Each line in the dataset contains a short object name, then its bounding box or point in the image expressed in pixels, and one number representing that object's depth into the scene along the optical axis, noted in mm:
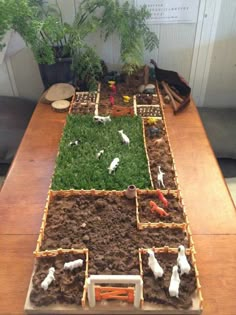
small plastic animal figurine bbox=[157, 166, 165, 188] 942
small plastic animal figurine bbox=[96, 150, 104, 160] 1063
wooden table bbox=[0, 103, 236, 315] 695
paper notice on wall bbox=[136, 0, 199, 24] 1461
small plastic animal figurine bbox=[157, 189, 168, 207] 863
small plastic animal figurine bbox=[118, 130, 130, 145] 1127
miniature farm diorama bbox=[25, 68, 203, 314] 642
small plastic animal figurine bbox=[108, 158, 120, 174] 995
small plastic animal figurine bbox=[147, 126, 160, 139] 1178
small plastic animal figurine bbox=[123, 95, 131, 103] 1390
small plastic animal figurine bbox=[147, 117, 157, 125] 1245
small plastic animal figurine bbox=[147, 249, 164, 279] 668
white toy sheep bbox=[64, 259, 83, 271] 688
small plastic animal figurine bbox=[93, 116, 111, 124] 1238
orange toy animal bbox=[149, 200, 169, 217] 826
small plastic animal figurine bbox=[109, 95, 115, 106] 1369
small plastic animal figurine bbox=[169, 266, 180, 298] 637
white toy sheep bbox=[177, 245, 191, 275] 674
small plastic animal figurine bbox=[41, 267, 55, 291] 656
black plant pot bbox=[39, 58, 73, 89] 1434
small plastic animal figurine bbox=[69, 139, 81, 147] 1117
